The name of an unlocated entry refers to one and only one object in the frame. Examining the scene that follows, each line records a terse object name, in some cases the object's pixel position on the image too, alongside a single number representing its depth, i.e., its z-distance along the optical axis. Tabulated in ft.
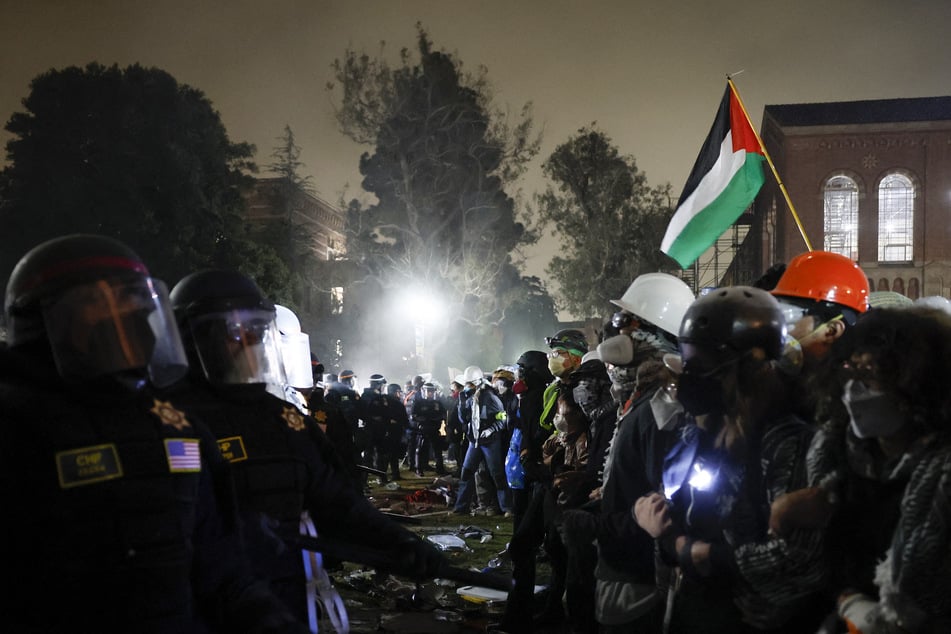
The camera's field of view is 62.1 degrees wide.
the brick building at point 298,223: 131.44
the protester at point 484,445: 42.29
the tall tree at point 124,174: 97.86
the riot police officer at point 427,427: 63.82
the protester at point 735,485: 8.54
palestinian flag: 25.98
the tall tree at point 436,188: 122.11
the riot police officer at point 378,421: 58.95
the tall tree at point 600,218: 139.74
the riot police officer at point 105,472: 6.56
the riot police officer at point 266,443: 10.65
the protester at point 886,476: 6.86
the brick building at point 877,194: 117.29
